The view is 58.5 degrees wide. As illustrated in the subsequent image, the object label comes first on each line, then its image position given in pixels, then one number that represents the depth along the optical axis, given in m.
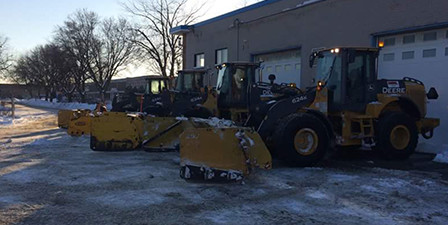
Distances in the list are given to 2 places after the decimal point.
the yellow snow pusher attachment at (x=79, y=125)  13.40
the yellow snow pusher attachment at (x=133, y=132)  10.13
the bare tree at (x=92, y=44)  43.75
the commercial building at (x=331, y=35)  11.74
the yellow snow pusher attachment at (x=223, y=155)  6.66
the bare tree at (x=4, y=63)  50.42
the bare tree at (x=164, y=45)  40.44
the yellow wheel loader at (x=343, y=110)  8.33
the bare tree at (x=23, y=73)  66.94
